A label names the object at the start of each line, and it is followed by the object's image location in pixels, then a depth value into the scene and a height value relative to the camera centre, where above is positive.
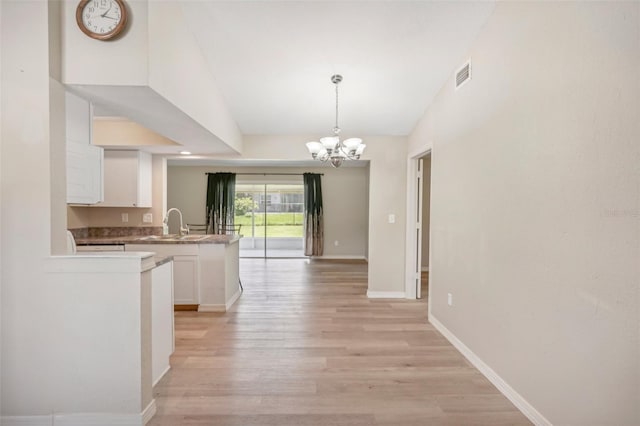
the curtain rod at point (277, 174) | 8.12 +0.85
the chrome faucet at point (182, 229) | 4.57 -0.34
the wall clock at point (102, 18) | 1.92 +1.15
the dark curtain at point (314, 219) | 8.11 -0.31
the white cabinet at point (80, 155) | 2.16 +0.38
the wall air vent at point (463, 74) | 2.96 +1.29
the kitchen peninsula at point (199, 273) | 4.09 -0.86
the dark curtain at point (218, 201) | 7.97 +0.14
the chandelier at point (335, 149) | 3.26 +0.63
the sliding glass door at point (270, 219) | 8.30 -0.32
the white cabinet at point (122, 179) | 4.38 +0.37
